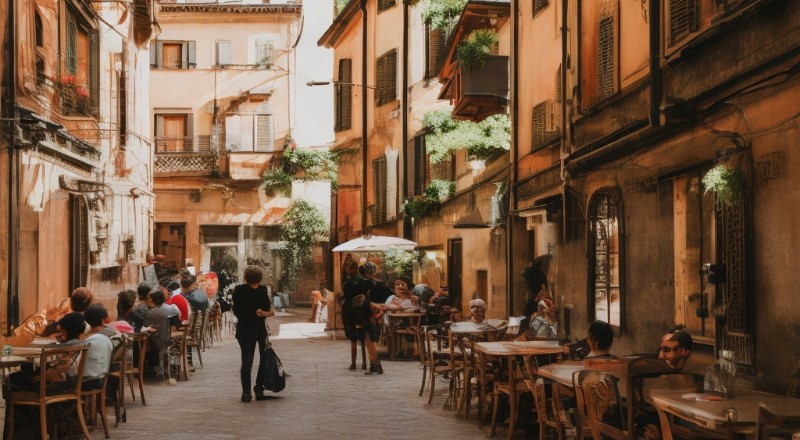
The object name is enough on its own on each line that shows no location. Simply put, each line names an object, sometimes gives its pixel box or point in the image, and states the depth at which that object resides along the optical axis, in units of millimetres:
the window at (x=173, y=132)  40219
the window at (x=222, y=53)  41088
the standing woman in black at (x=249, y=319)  12773
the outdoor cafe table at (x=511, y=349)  9978
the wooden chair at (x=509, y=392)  9766
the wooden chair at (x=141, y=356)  12484
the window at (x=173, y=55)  40969
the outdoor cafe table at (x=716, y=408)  5691
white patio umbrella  21844
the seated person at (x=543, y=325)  12297
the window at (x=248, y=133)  40469
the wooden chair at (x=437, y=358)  12648
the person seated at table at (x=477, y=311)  13531
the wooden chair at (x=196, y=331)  16375
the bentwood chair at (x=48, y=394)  9000
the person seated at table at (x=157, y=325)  14102
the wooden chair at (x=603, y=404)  7016
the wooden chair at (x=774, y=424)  5156
